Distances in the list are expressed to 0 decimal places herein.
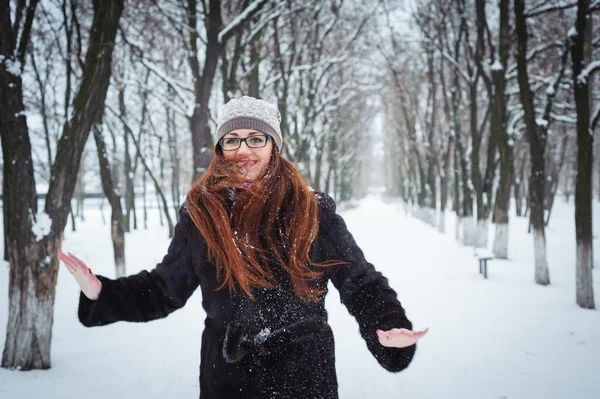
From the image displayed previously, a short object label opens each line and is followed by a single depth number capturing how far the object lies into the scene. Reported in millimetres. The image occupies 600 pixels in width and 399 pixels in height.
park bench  7781
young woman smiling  1485
